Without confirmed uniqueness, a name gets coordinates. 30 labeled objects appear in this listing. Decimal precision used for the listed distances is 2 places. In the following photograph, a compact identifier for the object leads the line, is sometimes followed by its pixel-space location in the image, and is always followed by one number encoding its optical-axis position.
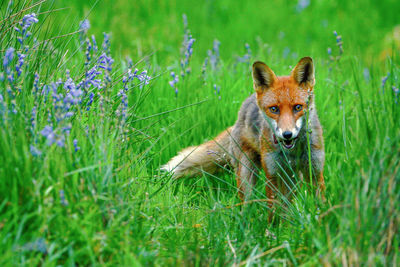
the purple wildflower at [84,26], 8.20
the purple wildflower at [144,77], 8.02
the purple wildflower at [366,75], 13.51
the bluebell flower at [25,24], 7.13
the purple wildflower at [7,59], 6.49
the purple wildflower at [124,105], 6.94
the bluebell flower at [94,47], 8.66
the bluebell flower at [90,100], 7.74
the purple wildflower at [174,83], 10.78
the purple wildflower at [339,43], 10.76
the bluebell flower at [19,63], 6.93
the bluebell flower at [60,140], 5.59
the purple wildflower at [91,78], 7.40
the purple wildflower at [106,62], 6.66
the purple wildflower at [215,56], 13.55
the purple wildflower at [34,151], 5.73
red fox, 8.65
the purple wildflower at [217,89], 11.23
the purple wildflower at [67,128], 5.99
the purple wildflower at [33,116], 6.23
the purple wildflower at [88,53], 7.84
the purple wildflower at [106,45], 8.48
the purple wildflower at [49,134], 5.57
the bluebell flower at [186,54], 11.52
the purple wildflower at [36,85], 6.68
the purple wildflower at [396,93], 6.52
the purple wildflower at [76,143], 6.17
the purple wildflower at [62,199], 5.63
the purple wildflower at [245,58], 12.76
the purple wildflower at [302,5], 23.70
